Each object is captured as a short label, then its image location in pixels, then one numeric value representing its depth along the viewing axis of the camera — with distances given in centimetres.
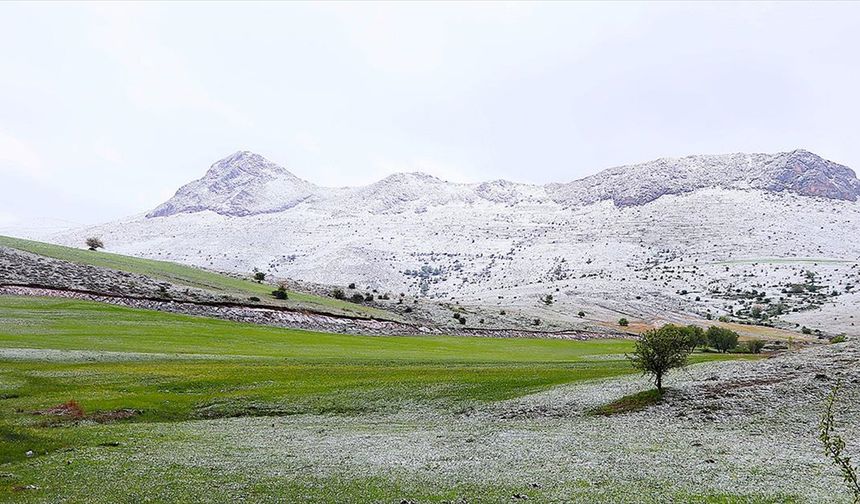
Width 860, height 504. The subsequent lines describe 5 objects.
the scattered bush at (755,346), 7750
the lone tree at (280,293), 9469
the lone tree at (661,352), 3953
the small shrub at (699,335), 8096
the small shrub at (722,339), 8019
